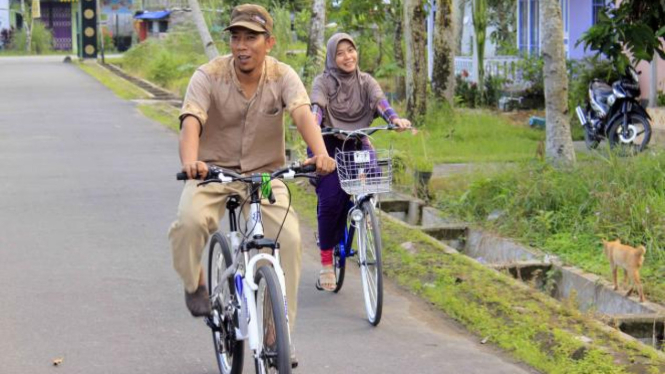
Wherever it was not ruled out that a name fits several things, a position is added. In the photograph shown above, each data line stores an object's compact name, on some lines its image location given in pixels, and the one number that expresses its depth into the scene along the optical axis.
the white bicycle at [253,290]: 4.86
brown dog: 7.39
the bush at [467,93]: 21.86
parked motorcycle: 14.23
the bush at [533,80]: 20.34
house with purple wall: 20.19
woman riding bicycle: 7.81
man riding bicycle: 5.55
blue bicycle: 6.97
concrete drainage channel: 7.07
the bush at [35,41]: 63.06
